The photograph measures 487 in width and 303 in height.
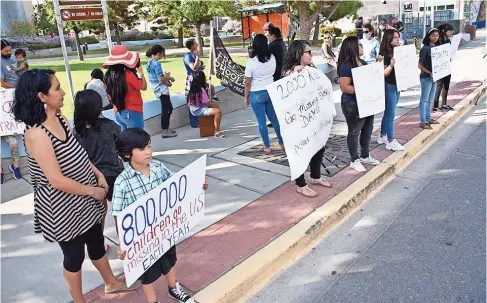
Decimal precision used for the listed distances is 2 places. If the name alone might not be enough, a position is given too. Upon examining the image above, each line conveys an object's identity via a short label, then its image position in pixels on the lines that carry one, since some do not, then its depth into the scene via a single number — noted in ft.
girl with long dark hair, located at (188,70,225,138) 23.12
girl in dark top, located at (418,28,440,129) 23.09
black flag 26.17
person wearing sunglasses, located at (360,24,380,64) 30.50
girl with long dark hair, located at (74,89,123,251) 10.18
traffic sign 20.20
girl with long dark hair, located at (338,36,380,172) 16.22
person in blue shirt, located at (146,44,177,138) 22.57
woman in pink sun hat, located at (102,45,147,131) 14.97
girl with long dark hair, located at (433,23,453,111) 25.95
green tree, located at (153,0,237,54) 80.12
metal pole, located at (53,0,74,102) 19.49
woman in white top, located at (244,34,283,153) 18.69
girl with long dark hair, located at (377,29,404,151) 19.24
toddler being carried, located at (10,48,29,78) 21.84
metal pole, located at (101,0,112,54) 20.80
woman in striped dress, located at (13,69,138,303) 7.89
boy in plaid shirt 8.46
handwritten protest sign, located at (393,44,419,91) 20.02
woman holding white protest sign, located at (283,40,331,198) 14.94
